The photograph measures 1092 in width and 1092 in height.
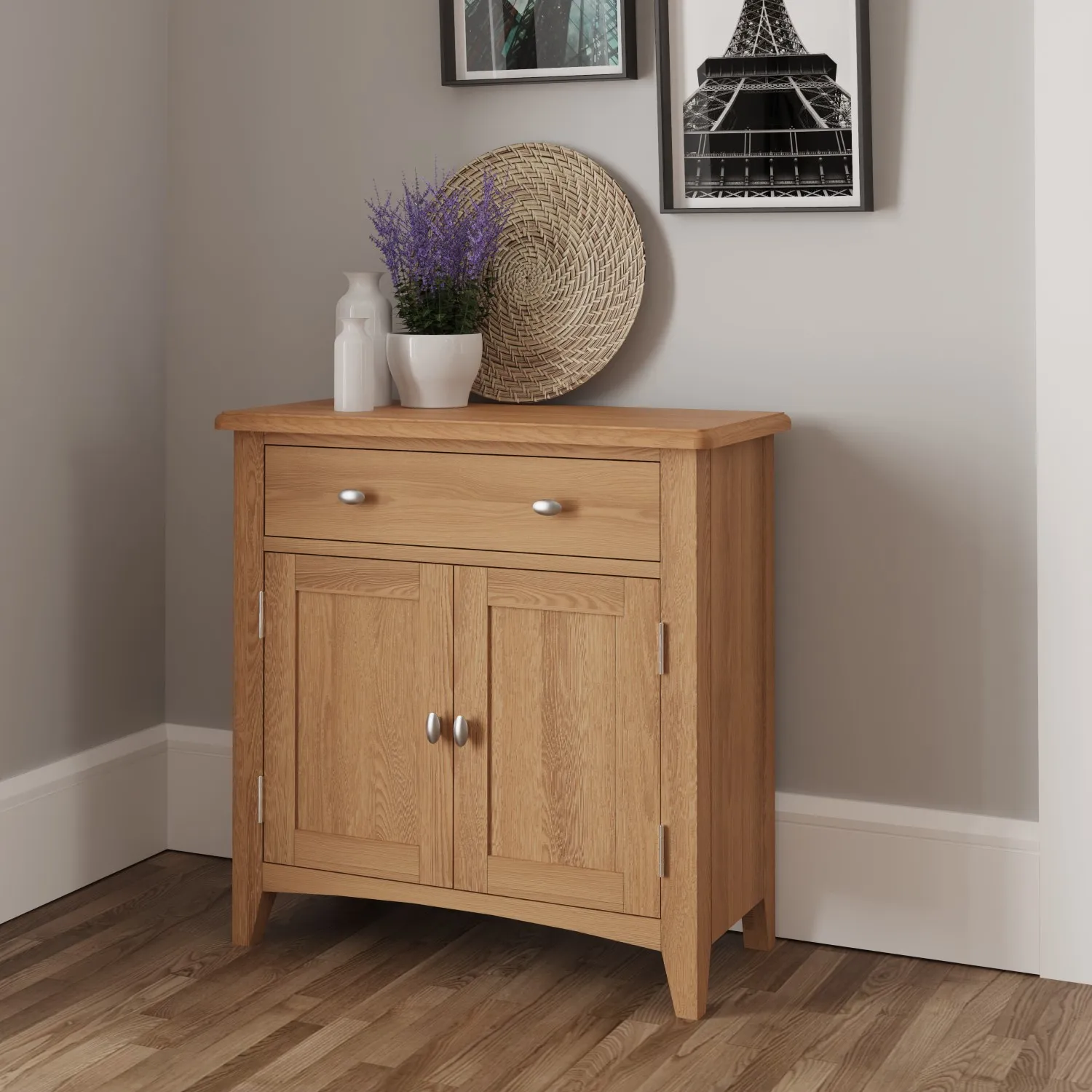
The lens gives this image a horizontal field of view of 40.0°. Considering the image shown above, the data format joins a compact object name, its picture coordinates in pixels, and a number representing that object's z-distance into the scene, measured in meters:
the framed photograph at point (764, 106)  2.44
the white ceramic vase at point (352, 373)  2.45
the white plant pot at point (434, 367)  2.48
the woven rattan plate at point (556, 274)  2.62
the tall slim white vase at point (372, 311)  2.56
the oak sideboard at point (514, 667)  2.26
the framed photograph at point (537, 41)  2.58
